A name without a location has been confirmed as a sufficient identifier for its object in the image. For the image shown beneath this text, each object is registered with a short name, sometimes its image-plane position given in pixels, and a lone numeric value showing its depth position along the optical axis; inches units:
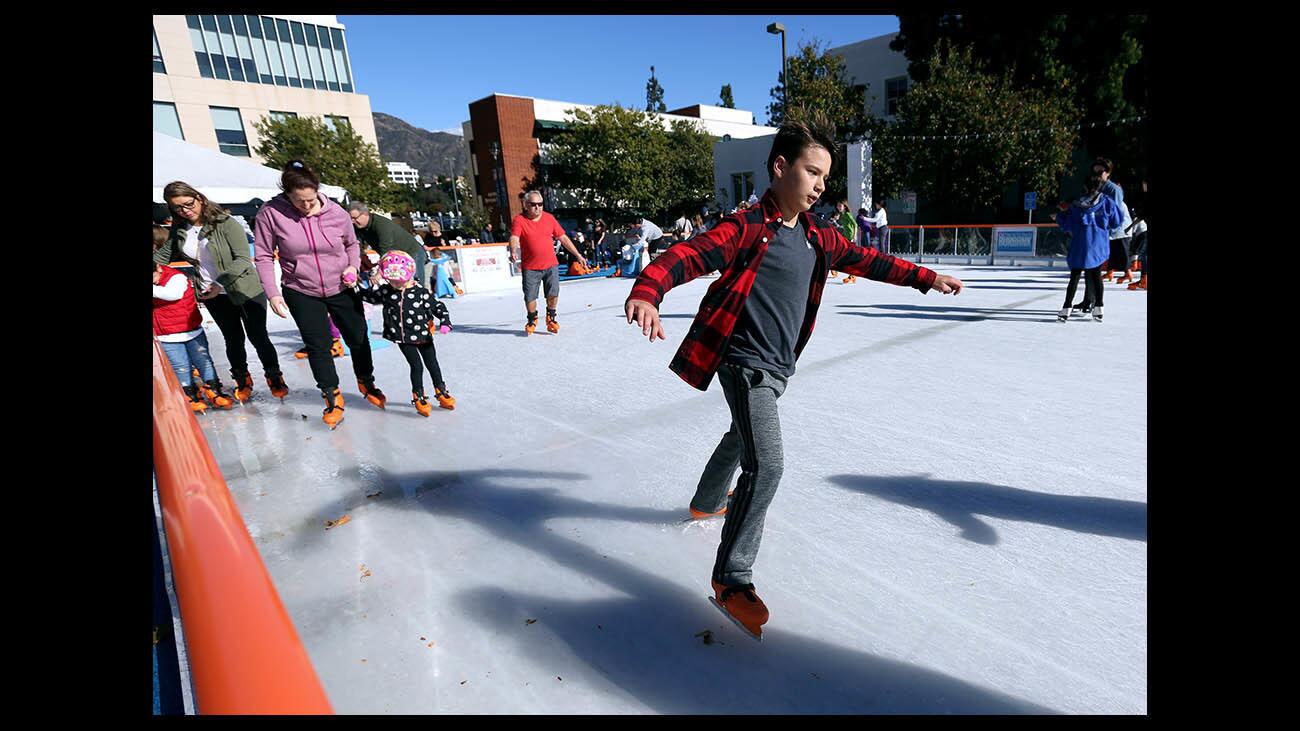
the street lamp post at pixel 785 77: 791.7
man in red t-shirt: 260.7
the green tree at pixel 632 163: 1507.1
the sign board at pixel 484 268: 494.6
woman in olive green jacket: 170.9
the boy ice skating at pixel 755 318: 69.6
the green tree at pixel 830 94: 868.6
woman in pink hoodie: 149.9
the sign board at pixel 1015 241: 524.2
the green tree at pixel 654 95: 3152.1
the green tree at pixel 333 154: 1116.5
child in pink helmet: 165.8
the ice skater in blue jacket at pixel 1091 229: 245.9
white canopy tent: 390.3
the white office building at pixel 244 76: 1267.2
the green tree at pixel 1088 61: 724.7
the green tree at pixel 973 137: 728.3
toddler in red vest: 168.6
